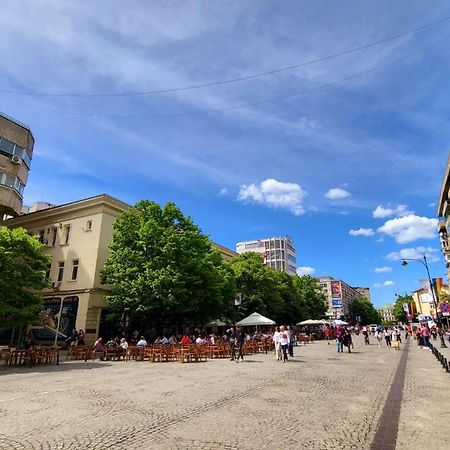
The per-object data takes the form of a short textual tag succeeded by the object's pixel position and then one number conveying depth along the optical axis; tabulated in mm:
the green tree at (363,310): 159125
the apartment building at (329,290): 184425
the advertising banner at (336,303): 95350
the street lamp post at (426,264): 35856
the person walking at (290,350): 21656
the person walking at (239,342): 20109
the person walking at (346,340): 26844
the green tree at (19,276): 18828
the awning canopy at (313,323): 43138
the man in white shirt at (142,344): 22250
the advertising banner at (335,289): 102138
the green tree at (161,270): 26000
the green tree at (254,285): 43406
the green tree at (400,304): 122938
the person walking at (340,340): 26427
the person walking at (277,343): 20733
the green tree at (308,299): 59462
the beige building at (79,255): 29656
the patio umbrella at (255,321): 30427
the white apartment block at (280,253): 128625
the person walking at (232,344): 20784
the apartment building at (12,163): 30141
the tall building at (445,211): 49719
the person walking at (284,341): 19969
